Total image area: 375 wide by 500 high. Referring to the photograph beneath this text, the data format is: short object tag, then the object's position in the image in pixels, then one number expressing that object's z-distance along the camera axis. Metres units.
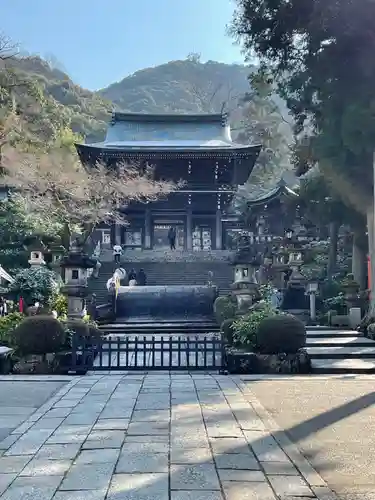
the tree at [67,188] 25.72
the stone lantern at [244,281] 14.94
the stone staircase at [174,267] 28.30
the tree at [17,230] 26.66
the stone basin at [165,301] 21.68
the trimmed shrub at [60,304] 15.84
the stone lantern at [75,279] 14.70
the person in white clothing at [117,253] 31.17
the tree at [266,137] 54.62
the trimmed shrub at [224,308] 16.12
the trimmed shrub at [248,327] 10.77
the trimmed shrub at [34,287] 16.19
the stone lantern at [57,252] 20.62
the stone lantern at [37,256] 18.72
